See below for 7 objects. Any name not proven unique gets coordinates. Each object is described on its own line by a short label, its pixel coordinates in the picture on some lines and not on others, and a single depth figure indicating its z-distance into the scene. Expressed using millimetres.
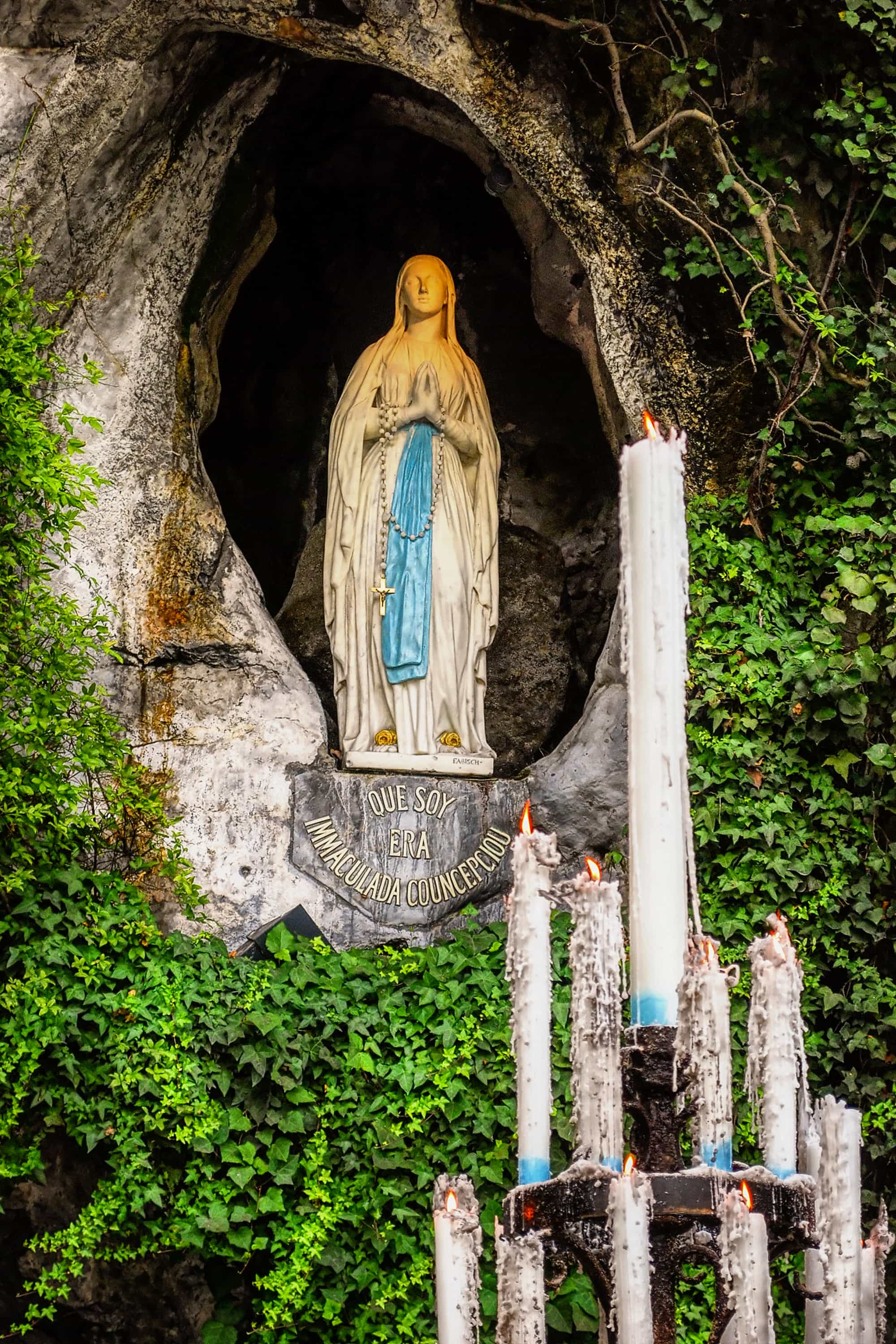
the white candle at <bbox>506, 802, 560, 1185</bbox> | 7352
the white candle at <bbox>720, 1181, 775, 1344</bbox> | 6621
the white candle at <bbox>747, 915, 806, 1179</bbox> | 7893
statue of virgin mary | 14607
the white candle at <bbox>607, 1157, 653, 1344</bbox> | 6497
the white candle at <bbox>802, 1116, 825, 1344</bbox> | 8253
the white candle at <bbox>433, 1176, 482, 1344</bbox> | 7911
